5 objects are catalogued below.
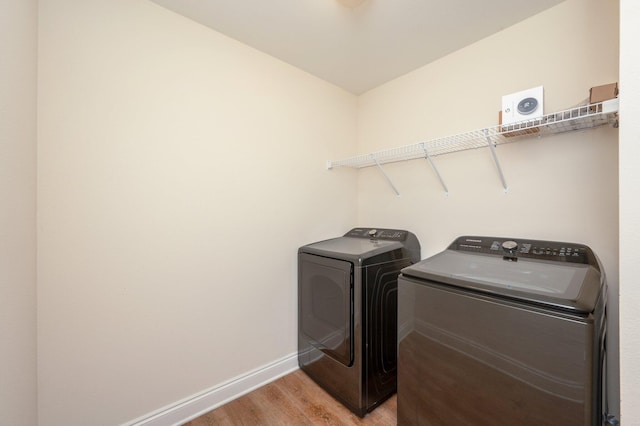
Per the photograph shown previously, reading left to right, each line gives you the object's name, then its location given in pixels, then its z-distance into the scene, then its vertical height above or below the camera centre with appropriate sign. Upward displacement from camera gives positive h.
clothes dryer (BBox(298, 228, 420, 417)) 1.60 -0.73
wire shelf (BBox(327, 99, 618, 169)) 1.21 +0.47
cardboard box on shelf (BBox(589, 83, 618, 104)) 1.14 +0.56
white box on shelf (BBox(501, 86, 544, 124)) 1.34 +0.60
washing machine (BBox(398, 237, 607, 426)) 0.80 -0.48
